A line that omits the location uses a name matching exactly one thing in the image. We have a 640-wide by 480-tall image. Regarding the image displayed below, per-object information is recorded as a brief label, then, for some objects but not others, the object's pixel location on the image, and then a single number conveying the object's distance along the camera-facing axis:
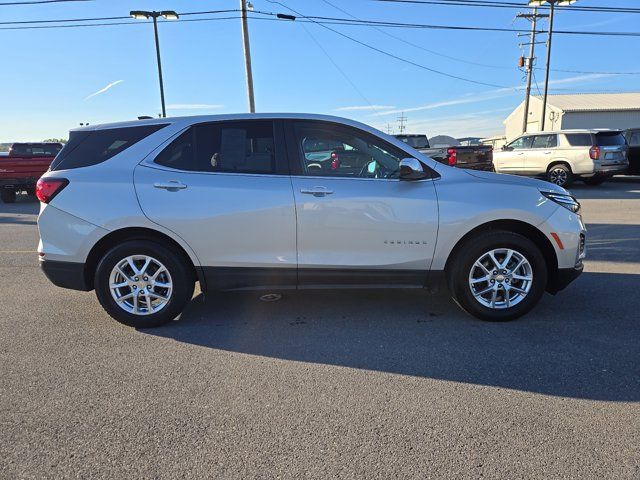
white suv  14.76
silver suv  4.02
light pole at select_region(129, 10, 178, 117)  21.02
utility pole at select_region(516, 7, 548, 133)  36.40
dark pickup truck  15.44
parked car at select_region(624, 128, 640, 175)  16.45
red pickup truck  14.87
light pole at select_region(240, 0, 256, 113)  18.62
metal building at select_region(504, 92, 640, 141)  49.41
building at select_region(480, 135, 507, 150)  48.87
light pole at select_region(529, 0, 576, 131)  24.74
